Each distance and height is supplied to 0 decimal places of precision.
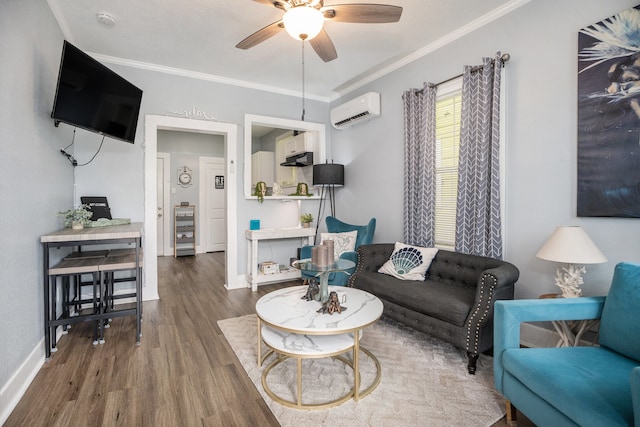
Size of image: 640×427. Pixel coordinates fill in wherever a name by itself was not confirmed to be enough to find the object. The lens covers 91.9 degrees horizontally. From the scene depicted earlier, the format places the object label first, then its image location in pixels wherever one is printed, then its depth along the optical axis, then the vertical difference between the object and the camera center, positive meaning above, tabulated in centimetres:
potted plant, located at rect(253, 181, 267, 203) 431 +24
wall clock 692 +72
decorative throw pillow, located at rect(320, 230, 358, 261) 370 -39
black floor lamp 426 +48
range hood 512 +86
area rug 167 -112
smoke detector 268 +168
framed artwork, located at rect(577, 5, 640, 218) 191 +60
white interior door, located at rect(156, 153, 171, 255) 670 +16
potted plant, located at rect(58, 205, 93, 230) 257 -8
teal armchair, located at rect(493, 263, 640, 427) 114 -69
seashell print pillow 283 -51
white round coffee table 173 -67
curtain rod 255 +127
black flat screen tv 219 +90
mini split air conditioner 388 +130
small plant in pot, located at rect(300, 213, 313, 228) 460 -16
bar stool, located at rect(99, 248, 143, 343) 242 -55
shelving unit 672 -48
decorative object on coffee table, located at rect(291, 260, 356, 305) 206 -41
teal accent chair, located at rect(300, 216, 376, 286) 322 -35
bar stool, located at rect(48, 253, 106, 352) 226 -62
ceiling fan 186 +126
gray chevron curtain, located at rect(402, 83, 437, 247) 320 +47
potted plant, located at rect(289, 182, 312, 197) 468 +28
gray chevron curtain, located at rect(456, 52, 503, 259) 259 +39
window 306 +48
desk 221 -42
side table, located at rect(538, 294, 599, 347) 193 -78
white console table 412 -52
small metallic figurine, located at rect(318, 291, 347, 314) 194 -62
